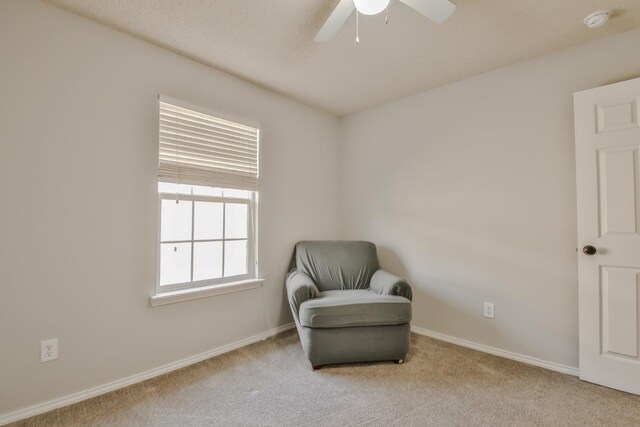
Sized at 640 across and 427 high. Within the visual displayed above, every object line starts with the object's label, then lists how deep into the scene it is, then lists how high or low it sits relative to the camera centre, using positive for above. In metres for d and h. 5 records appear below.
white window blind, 2.20 +0.55
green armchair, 2.16 -0.75
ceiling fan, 1.40 +1.03
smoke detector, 1.78 +1.20
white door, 1.84 -0.08
